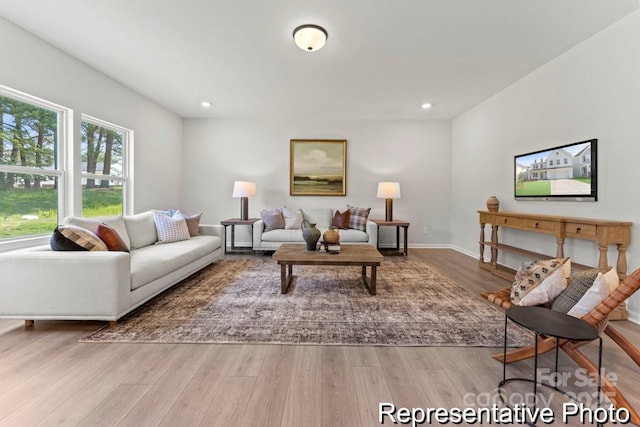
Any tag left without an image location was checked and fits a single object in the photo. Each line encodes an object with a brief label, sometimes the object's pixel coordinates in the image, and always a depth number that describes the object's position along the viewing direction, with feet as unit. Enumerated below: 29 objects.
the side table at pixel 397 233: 15.91
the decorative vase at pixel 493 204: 12.73
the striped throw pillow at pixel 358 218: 16.01
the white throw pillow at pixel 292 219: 16.11
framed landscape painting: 18.13
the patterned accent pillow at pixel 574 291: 5.11
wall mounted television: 8.82
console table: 7.63
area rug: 6.67
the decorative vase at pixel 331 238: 10.50
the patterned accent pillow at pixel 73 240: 7.36
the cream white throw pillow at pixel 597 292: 4.72
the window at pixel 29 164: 8.61
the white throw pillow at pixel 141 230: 10.88
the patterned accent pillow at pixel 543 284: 5.48
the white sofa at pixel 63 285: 6.84
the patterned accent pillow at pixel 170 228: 11.96
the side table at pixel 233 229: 16.00
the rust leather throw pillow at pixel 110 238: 8.30
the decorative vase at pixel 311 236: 10.39
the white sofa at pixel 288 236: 15.14
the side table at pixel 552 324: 3.93
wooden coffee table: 9.21
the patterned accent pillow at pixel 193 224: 13.10
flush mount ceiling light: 8.20
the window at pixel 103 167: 11.52
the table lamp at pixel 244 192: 16.40
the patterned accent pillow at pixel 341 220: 16.22
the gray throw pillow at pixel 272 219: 15.94
